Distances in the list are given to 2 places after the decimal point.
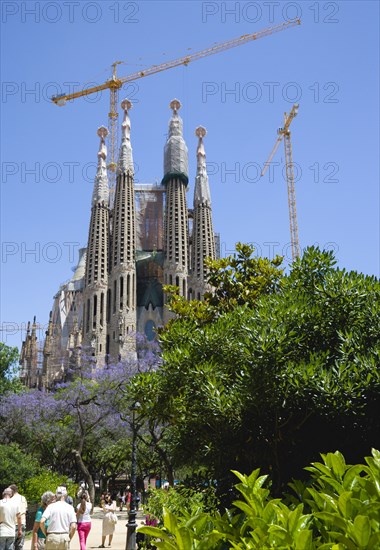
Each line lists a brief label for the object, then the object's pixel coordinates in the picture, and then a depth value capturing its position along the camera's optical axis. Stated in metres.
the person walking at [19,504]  9.84
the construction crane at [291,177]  81.79
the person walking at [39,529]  9.94
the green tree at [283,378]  8.16
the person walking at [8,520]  9.50
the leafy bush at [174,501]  10.36
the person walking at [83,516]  13.09
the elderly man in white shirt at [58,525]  8.59
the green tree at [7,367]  36.75
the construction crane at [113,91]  88.38
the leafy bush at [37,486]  20.12
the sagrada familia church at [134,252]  70.94
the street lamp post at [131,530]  13.69
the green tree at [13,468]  20.77
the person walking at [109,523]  16.14
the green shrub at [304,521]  3.11
